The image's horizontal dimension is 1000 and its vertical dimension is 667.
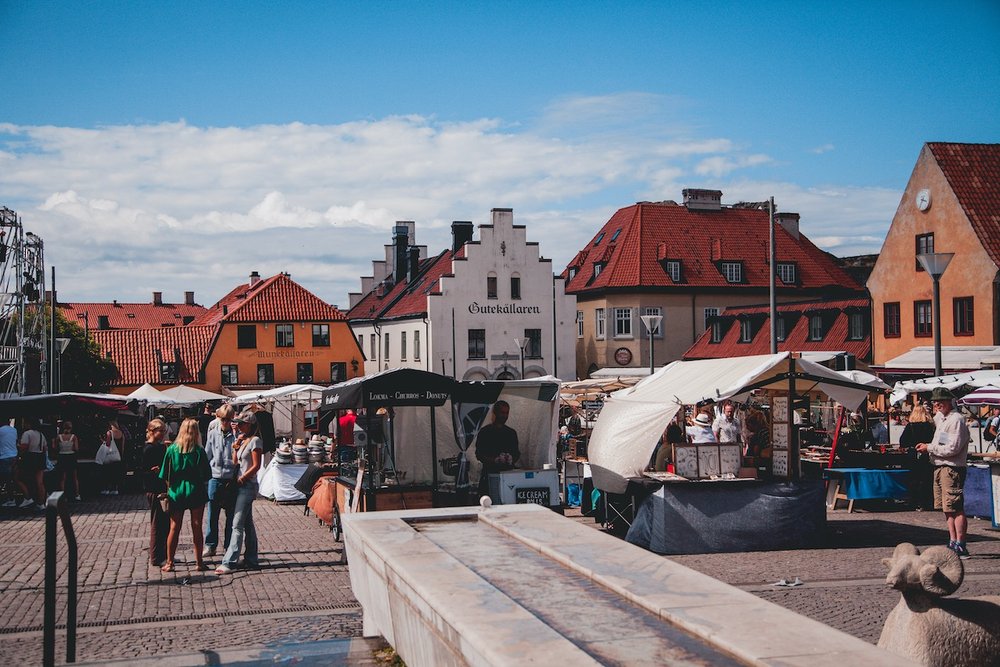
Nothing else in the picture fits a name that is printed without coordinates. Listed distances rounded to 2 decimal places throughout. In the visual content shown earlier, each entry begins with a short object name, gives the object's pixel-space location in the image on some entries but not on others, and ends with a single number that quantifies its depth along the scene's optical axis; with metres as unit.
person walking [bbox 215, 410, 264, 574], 13.39
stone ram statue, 5.14
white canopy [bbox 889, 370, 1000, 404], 22.79
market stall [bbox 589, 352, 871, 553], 14.48
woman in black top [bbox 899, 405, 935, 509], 19.44
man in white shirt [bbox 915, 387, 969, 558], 13.44
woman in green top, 13.02
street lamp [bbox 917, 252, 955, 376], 20.67
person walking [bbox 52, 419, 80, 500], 23.36
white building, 64.75
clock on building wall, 43.59
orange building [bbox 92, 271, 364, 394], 68.38
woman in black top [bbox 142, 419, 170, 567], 13.27
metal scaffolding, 33.44
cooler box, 15.33
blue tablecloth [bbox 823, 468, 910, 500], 19.11
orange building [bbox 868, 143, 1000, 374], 40.94
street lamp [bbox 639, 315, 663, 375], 32.59
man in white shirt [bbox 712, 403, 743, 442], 21.19
